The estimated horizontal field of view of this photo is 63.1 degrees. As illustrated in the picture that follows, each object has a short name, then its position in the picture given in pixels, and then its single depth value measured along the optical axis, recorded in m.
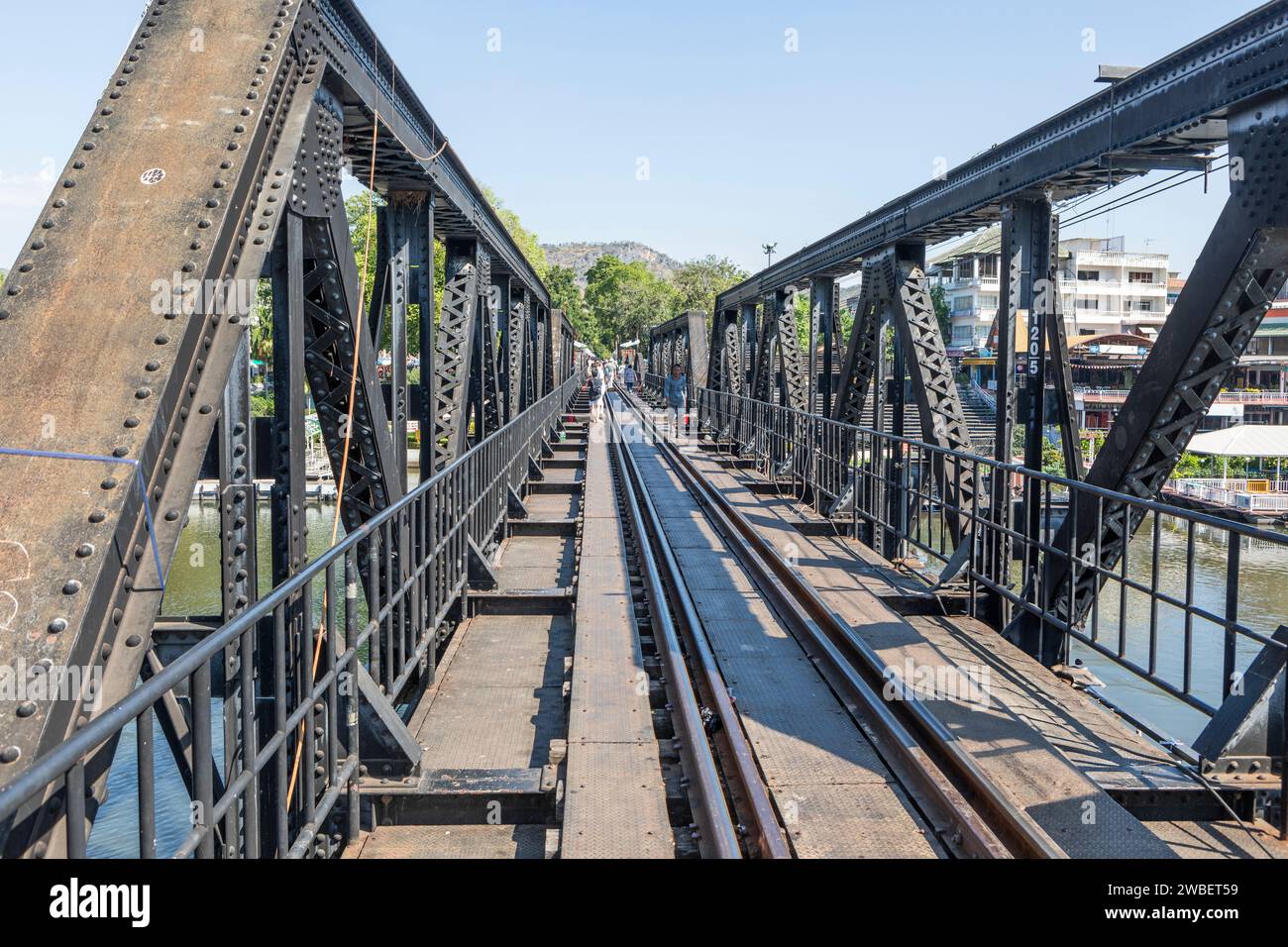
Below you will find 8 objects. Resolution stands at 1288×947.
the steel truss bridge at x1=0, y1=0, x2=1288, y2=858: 3.29
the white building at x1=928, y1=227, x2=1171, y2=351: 74.88
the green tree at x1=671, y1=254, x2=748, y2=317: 75.38
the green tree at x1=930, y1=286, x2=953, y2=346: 72.13
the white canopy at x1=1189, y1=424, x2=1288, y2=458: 32.53
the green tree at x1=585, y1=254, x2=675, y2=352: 94.44
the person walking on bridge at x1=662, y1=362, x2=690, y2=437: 34.19
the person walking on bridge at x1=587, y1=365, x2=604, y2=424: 36.59
